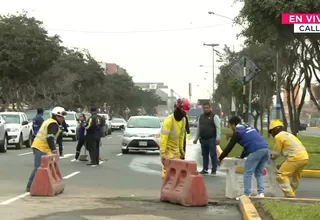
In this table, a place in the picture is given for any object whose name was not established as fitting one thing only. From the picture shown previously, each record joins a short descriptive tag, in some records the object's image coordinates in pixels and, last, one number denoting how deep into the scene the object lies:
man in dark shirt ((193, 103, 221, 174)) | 16.27
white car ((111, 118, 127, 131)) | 60.09
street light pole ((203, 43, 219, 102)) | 59.59
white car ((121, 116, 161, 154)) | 24.16
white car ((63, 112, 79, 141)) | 36.16
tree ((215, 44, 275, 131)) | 44.31
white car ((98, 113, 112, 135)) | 47.04
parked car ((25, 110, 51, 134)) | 33.19
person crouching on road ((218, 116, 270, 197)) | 11.01
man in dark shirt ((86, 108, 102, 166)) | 18.63
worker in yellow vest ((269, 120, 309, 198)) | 11.23
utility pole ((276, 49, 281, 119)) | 29.57
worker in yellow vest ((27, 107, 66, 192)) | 11.76
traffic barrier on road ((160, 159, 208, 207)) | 10.57
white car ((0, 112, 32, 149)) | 26.77
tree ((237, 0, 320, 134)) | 19.90
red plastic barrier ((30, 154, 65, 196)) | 11.53
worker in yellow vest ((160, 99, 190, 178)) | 10.96
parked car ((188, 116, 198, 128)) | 79.51
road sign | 21.59
